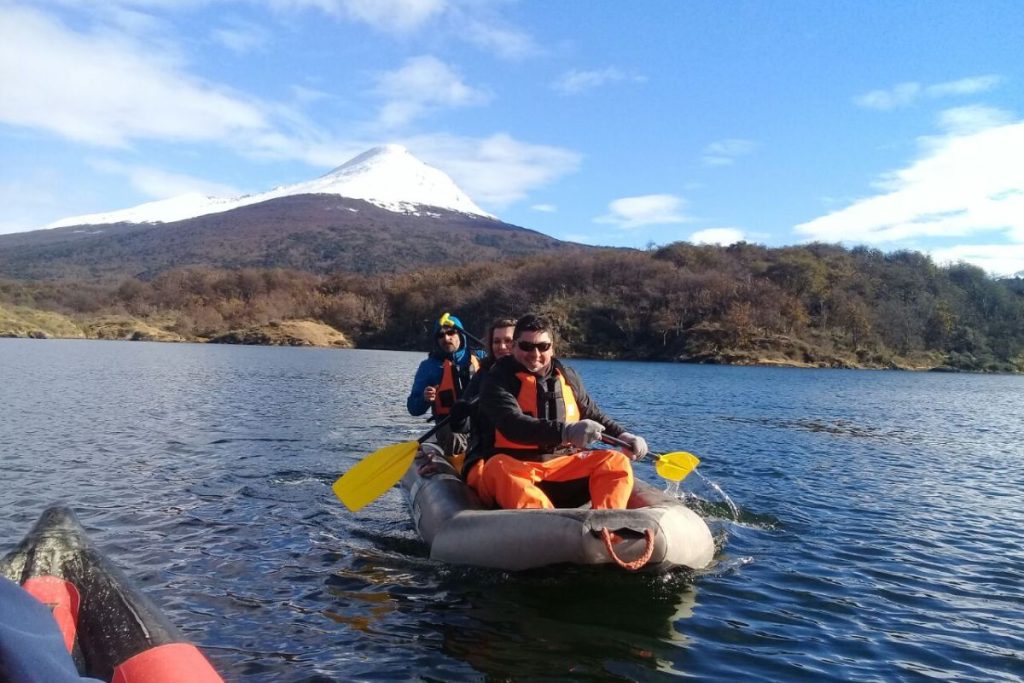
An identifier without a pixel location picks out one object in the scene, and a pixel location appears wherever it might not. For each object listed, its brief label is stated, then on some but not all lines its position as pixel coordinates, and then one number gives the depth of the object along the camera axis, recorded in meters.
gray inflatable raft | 5.64
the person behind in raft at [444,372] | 9.54
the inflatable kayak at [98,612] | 3.19
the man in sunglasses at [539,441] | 6.32
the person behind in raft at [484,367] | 7.99
